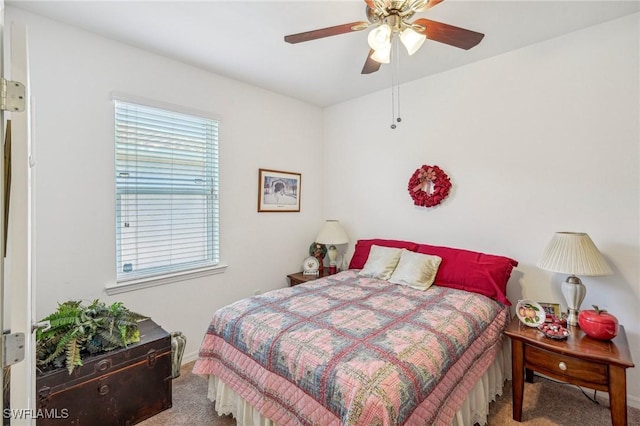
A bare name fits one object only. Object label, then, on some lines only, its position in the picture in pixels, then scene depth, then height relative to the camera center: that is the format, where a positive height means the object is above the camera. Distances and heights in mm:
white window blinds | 2365 +163
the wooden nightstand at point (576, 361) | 1604 -866
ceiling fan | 1493 +968
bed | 1340 -730
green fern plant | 1541 -687
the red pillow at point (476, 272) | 2332 -493
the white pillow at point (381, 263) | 2749 -487
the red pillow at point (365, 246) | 3023 -382
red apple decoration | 1773 -676
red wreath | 2877 +255
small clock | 3506 -651
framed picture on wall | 3307 +236
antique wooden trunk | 1494 -977
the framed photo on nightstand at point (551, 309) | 2086 -688
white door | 903 -60
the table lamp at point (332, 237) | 3428 -300
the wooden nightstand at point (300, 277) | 3315 -753
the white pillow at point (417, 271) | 2498 -510
